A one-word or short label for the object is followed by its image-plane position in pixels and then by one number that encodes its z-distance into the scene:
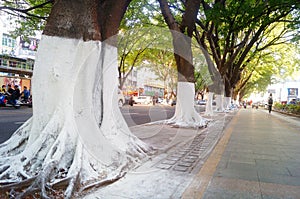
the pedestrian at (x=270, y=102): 23.14
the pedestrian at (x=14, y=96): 15.52
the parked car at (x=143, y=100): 37.57
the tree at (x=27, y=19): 11.35
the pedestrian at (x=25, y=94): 17.79
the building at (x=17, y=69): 20.73
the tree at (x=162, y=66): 25.55
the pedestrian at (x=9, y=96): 15.65
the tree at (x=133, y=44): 16.83
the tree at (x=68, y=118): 3.23
